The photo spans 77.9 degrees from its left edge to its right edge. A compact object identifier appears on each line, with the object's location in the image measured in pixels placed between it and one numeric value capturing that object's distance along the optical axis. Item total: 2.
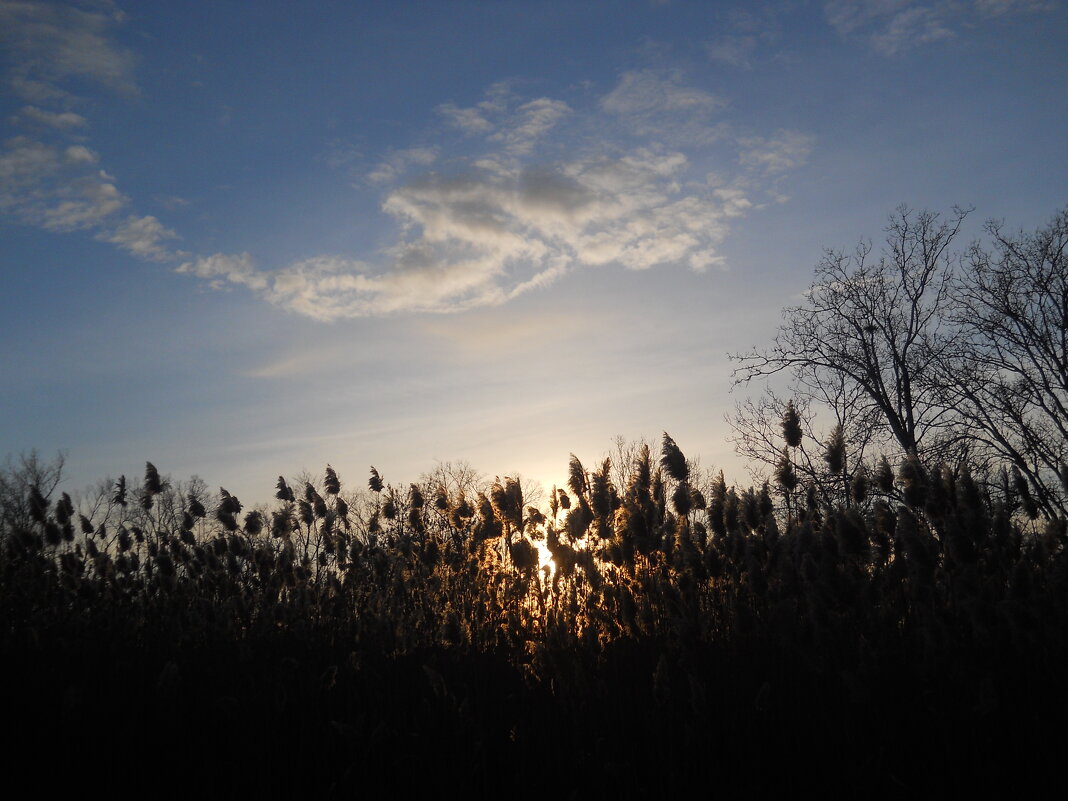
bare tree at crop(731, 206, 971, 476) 26.69
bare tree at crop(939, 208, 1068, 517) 22.64
